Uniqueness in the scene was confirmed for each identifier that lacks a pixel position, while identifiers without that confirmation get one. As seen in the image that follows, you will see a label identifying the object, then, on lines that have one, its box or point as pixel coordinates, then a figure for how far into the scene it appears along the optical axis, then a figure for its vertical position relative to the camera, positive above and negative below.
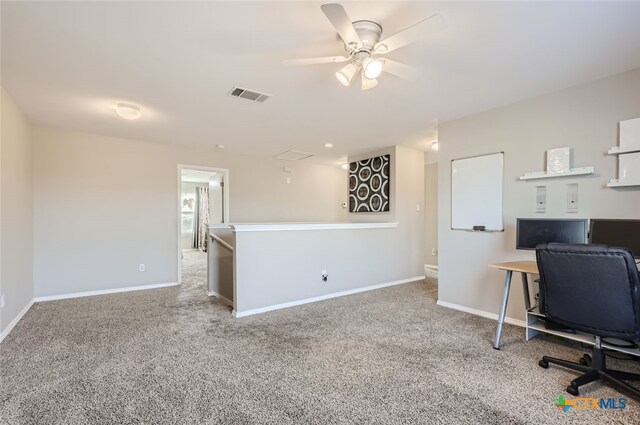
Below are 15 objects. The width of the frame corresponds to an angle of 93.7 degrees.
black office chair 1.73 -0.52
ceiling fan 1.57 +1.00
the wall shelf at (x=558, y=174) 2.67 +0.35
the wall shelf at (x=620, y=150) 2.41 +0.50
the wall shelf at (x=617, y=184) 2.44 +0.23
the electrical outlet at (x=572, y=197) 2.77 +0.13
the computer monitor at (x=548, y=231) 2.53 -0.18
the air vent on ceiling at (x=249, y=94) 2.90 +1.15
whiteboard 3.35 +0.22
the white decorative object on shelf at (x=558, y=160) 2.81 +0.48
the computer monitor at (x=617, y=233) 2.22 -0.17
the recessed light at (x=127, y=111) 3.19 +1.06
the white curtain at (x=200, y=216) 9.79 -0.22
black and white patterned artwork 5.25 +0.48
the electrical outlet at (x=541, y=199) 2.98 +0.12
